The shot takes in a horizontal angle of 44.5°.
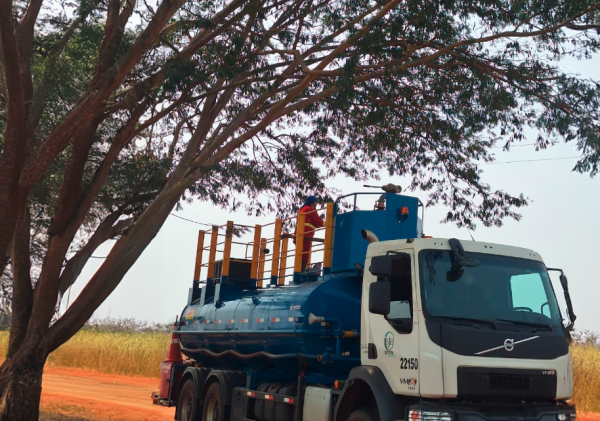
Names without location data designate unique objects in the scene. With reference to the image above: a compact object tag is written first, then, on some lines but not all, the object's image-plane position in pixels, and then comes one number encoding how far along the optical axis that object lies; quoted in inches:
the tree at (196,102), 480.7
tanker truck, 298.2
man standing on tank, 443.5
